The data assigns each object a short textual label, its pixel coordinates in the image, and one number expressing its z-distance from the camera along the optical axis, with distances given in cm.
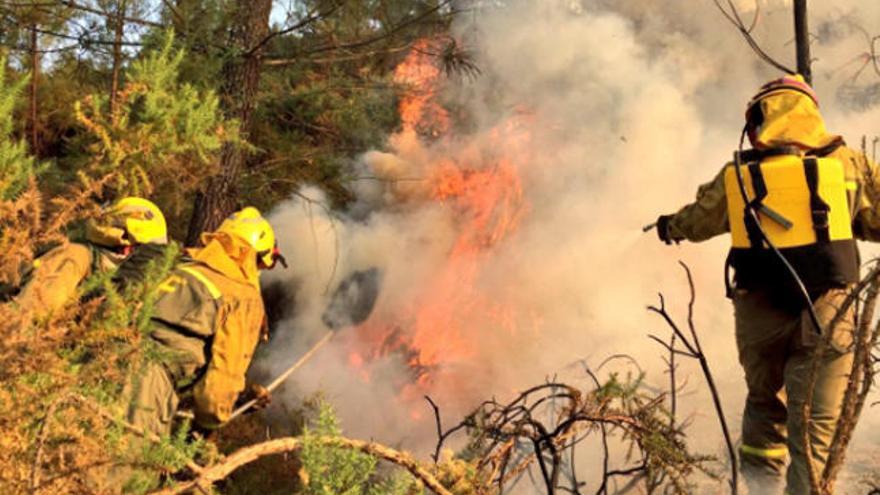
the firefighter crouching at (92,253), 247
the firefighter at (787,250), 346
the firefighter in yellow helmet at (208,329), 336
